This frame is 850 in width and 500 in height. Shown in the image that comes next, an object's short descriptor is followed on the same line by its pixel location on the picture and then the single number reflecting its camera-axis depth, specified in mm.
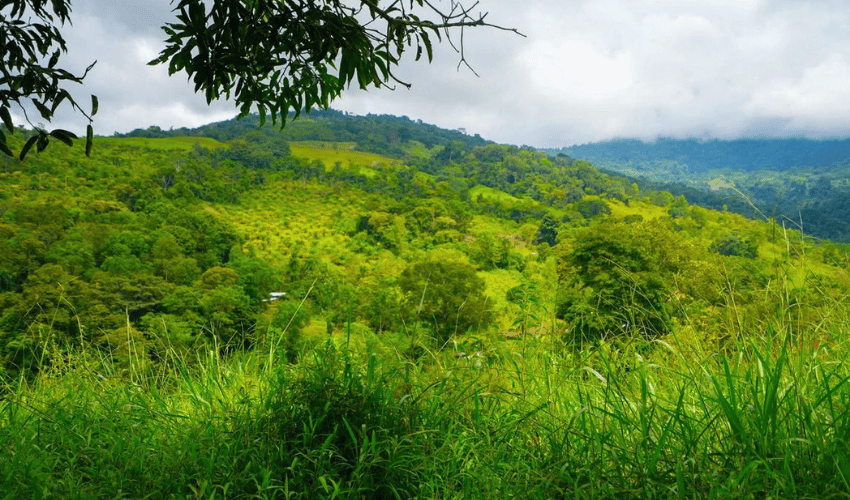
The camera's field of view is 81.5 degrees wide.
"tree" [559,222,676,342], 17734
